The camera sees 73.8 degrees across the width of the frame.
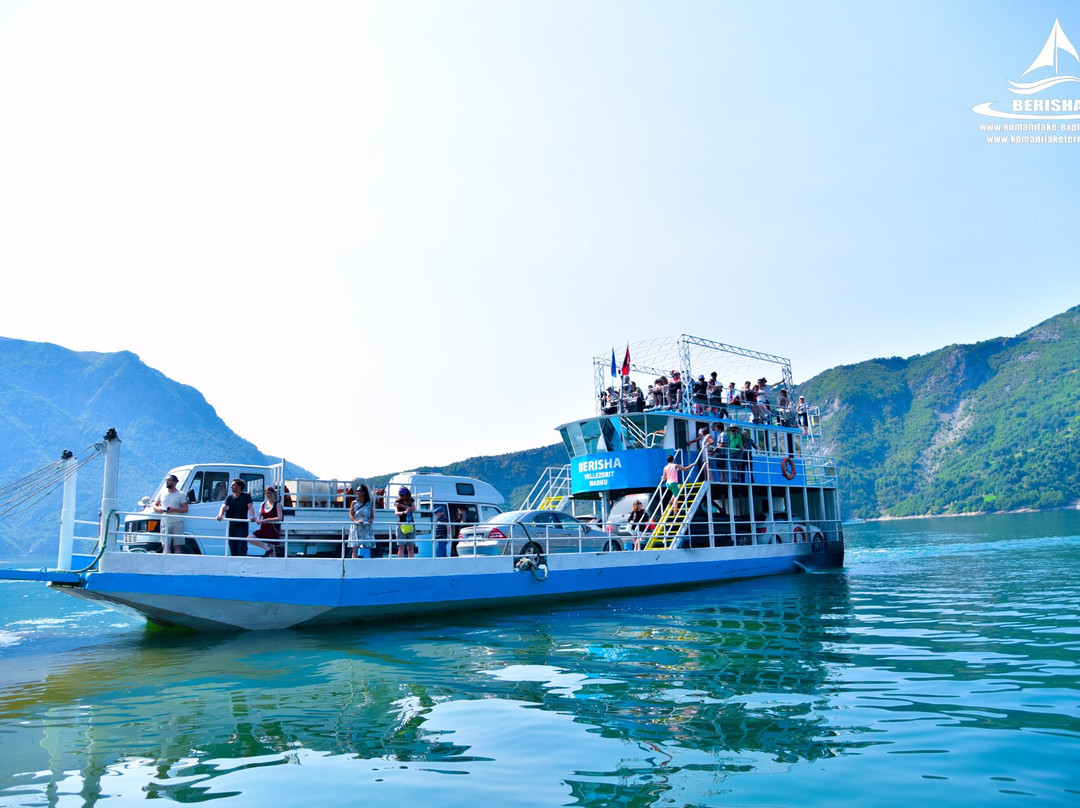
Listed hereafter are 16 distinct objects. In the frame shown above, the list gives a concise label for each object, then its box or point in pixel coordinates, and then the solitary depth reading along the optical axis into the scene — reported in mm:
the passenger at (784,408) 27453
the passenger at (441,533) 18125
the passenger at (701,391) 24797
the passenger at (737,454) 23672
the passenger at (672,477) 21703
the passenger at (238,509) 14078
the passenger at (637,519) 20391
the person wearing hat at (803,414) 27875
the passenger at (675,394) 23641
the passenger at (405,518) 15281
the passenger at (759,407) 25953
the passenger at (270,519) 14328
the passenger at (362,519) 14891
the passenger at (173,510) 14044
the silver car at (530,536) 16781
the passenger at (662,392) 23891
